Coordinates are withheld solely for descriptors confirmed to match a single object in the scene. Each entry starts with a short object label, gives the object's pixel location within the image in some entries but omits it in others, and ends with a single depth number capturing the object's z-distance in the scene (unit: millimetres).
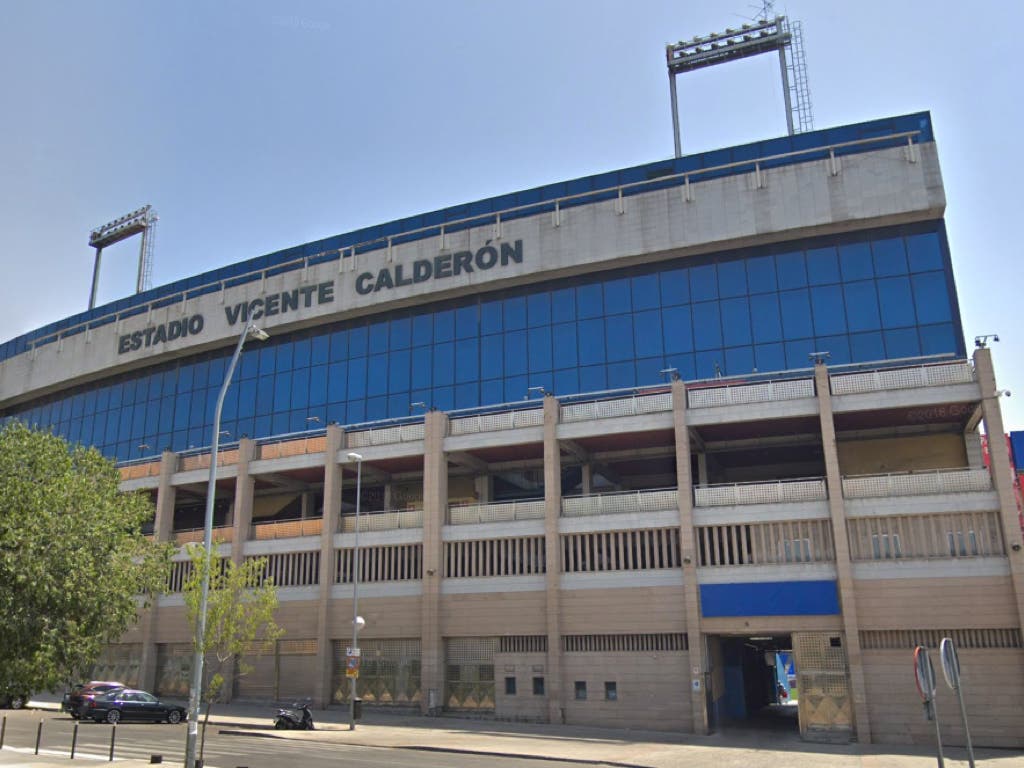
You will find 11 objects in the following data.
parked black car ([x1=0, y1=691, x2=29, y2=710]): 21153
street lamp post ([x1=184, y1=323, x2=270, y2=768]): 19289
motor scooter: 31938
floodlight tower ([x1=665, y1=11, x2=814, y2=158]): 47719
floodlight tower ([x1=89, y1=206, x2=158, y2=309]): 68438
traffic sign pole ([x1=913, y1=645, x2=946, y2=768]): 14992
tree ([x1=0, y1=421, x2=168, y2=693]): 20281
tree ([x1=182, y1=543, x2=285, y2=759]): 23703
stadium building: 31750
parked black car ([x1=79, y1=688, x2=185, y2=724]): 33406
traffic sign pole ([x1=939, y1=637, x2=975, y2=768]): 14734
